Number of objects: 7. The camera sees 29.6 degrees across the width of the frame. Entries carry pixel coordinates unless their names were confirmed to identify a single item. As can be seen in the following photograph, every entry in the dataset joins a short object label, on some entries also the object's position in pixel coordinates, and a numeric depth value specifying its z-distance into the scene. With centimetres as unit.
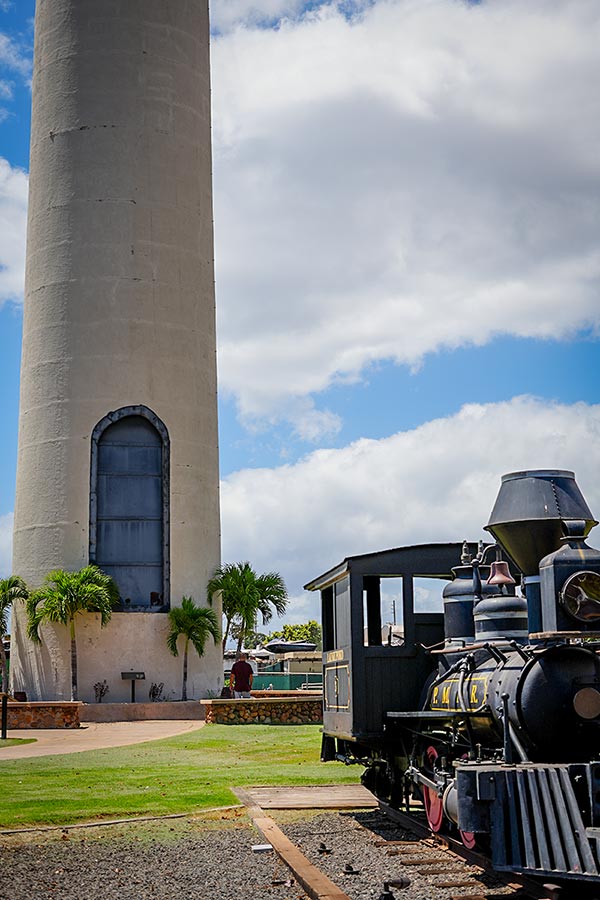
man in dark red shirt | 2653
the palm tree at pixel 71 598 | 2867
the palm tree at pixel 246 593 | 3141
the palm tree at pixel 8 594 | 2994
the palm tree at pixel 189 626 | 3025
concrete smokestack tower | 3022
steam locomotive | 747
